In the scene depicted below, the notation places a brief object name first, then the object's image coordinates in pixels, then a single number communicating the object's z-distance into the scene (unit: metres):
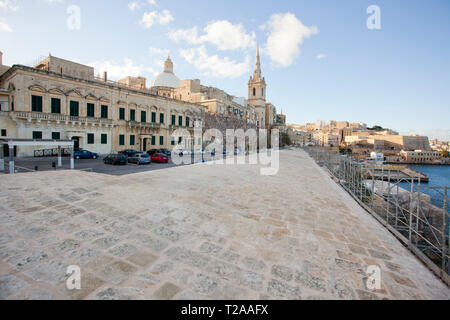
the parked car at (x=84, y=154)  20.66
